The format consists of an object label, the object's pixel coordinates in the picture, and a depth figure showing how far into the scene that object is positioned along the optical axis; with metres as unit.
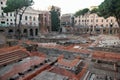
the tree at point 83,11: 45.48
